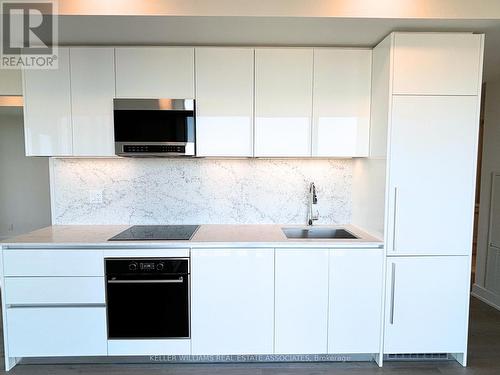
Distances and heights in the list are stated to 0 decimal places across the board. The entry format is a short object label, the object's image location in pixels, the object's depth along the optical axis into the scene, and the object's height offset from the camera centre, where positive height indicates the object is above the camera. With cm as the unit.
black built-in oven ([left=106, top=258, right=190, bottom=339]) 203 -89
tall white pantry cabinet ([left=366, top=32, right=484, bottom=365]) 198 -8
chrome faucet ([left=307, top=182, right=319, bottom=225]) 255 -35
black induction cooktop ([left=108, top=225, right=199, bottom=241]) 212 -51
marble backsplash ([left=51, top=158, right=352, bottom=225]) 263 -21
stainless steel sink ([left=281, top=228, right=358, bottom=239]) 255 -55
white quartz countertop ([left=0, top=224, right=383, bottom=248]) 202 -51
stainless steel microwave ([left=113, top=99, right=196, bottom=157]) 223 +30
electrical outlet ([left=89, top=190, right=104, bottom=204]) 264 -27
